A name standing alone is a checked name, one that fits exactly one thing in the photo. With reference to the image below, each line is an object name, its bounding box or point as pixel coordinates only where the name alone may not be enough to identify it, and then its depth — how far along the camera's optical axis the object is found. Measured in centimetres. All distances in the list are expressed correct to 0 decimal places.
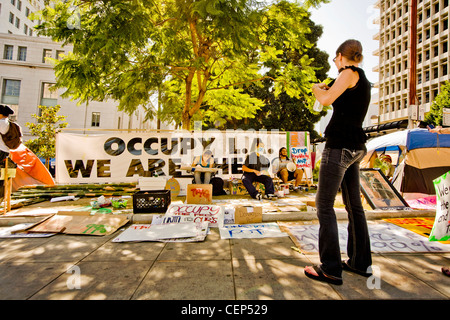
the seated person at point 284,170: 908
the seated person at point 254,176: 754
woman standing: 234
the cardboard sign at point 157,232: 370
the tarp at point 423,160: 662
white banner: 842
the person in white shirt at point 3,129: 503
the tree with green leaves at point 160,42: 547
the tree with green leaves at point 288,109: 2230
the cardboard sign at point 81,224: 403
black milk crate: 532
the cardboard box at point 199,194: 607
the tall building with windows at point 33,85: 3119
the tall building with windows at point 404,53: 4063
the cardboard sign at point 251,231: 383
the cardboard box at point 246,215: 457
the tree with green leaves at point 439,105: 2633
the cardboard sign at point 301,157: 1038
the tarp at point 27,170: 710
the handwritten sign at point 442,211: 297
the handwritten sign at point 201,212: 460
